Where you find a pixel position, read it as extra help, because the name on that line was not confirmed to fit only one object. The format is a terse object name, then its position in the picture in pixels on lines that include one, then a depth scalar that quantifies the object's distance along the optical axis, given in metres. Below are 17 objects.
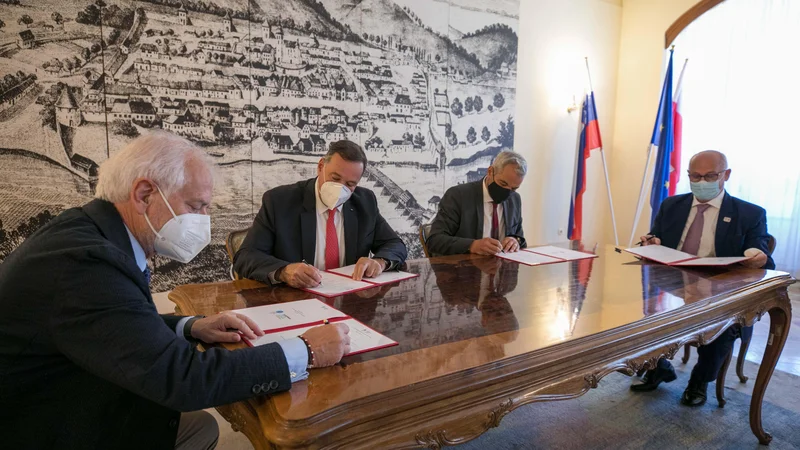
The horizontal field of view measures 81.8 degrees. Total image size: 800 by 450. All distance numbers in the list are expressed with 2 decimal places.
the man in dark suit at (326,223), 2.13
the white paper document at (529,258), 2.36
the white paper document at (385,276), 1.88
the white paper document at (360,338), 1.15
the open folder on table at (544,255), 2.40
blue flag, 5.21
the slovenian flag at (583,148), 5.52
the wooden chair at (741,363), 2.50
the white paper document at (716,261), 2.24
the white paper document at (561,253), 2.55
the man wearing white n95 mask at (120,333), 0.88
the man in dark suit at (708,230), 2.48
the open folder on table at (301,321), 1.18
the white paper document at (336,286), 1.66
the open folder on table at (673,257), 2.28
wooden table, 0.94
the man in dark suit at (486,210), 2.72
